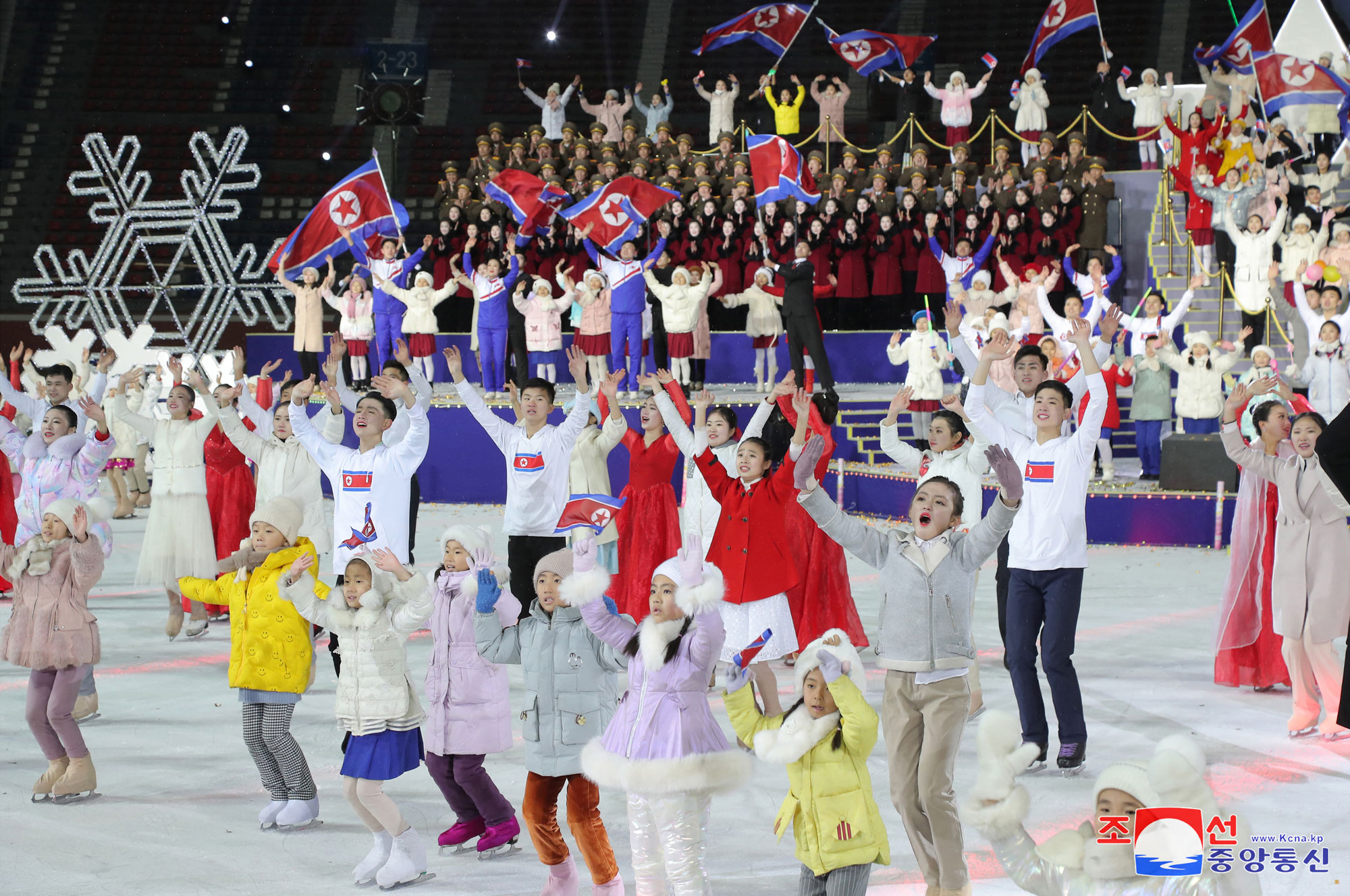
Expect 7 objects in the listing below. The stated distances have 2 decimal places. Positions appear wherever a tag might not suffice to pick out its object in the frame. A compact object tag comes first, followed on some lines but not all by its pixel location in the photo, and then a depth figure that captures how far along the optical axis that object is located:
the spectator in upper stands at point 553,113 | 25.55
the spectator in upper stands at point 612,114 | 24.81
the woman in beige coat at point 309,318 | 19.59
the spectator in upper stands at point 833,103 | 23.95
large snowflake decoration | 18.55
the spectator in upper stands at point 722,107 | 24.81
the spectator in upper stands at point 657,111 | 25.22
